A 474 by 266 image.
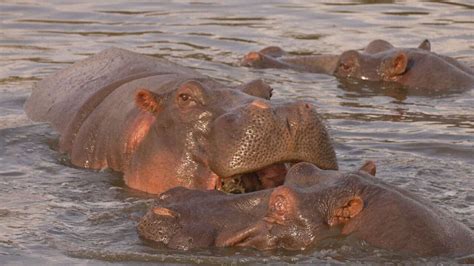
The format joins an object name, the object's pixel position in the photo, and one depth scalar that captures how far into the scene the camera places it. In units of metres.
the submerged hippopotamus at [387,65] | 23.94
